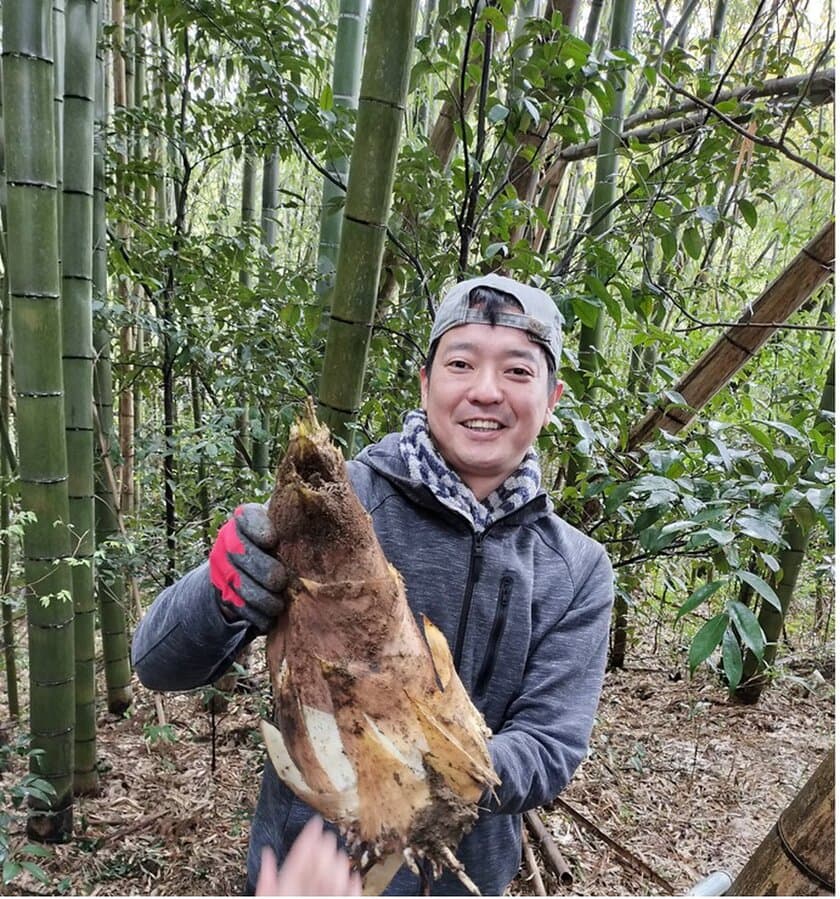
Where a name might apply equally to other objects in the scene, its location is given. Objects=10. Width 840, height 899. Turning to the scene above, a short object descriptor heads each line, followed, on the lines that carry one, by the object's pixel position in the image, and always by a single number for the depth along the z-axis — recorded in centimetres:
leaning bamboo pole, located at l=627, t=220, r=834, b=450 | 209
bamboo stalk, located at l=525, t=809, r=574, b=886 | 229
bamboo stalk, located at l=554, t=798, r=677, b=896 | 231
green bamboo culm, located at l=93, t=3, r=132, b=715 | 238
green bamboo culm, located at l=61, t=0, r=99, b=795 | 191
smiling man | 109
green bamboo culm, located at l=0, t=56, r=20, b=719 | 240
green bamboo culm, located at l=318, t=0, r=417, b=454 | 142
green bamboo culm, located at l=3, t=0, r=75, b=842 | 155
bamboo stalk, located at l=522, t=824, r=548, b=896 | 215
